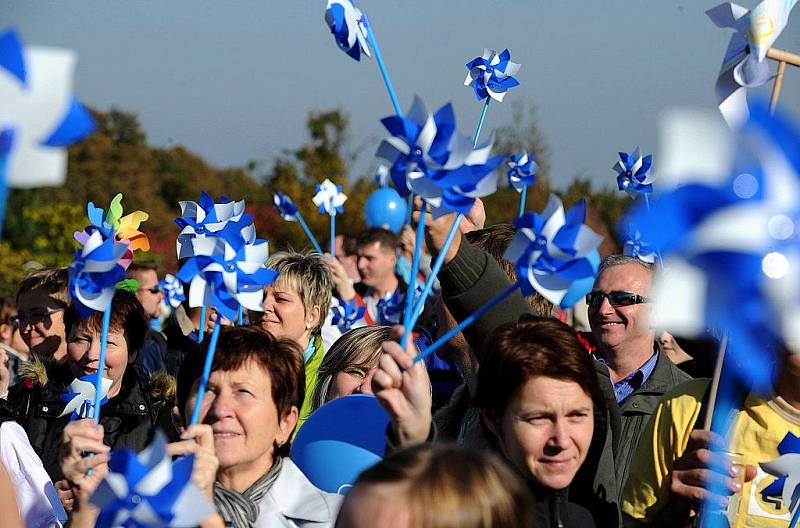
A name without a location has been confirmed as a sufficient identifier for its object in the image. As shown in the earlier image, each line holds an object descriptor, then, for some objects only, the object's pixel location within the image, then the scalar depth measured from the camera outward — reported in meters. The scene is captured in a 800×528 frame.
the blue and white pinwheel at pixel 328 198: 15.61
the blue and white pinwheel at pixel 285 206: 15.35
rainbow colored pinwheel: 6.05
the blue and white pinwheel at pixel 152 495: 4.08
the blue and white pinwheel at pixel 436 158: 4.65
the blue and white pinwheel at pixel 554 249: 4.78
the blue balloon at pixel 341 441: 5.66
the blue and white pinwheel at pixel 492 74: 9.17
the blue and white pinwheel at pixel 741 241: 4.14
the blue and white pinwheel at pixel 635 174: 10.17
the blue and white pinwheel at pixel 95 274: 5.29
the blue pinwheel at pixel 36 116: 3.88
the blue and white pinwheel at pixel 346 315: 12.54
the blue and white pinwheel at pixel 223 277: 5.41
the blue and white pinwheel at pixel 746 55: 4.81
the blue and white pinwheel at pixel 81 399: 6.91
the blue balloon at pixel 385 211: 17.67
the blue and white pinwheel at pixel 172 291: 13.44
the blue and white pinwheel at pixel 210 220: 5.70
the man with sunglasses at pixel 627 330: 7.92
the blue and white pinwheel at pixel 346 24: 6.04
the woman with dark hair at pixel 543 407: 5.11
